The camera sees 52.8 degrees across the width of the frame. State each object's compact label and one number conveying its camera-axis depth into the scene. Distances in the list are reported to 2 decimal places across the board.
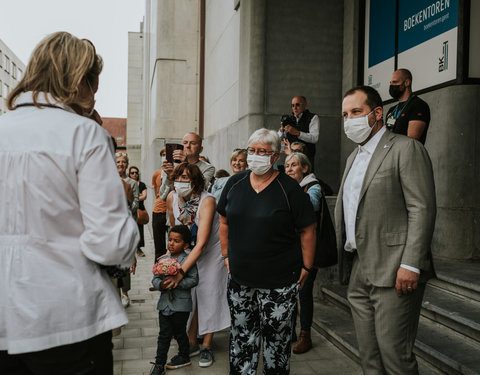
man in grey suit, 2.69
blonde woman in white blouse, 1.61
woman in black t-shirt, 3.28
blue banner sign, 6.13
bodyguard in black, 4.94
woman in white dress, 4.47
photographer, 6.66
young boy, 4.16
